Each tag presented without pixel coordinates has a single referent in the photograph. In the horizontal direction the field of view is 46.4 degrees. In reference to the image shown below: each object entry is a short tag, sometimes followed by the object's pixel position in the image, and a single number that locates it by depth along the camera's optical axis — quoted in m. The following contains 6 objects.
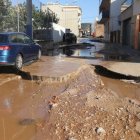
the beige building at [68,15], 49.62
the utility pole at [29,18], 11.94
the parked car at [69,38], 23.62
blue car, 6.43
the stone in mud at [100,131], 3.24
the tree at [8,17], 11.58
